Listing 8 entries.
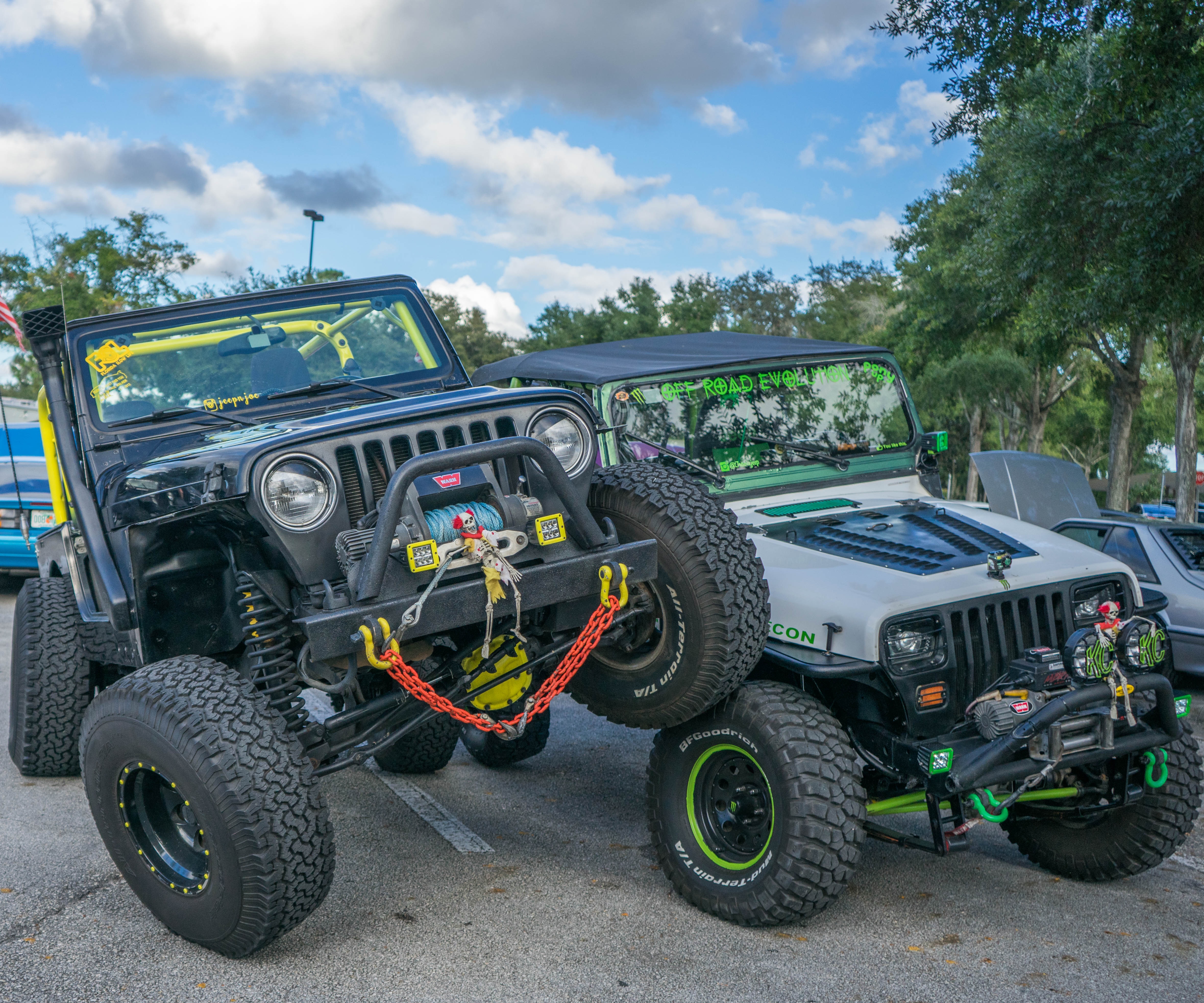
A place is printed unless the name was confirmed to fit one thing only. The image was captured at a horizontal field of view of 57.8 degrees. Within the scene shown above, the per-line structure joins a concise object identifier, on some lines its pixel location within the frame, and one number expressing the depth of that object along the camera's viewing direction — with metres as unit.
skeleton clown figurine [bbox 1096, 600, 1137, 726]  3.79
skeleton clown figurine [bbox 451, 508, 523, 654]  3.52
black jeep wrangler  3.47
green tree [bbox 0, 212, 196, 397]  27.16
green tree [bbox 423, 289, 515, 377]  53.84
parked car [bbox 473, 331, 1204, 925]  3.79
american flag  5.83
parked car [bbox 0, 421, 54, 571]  10.78
